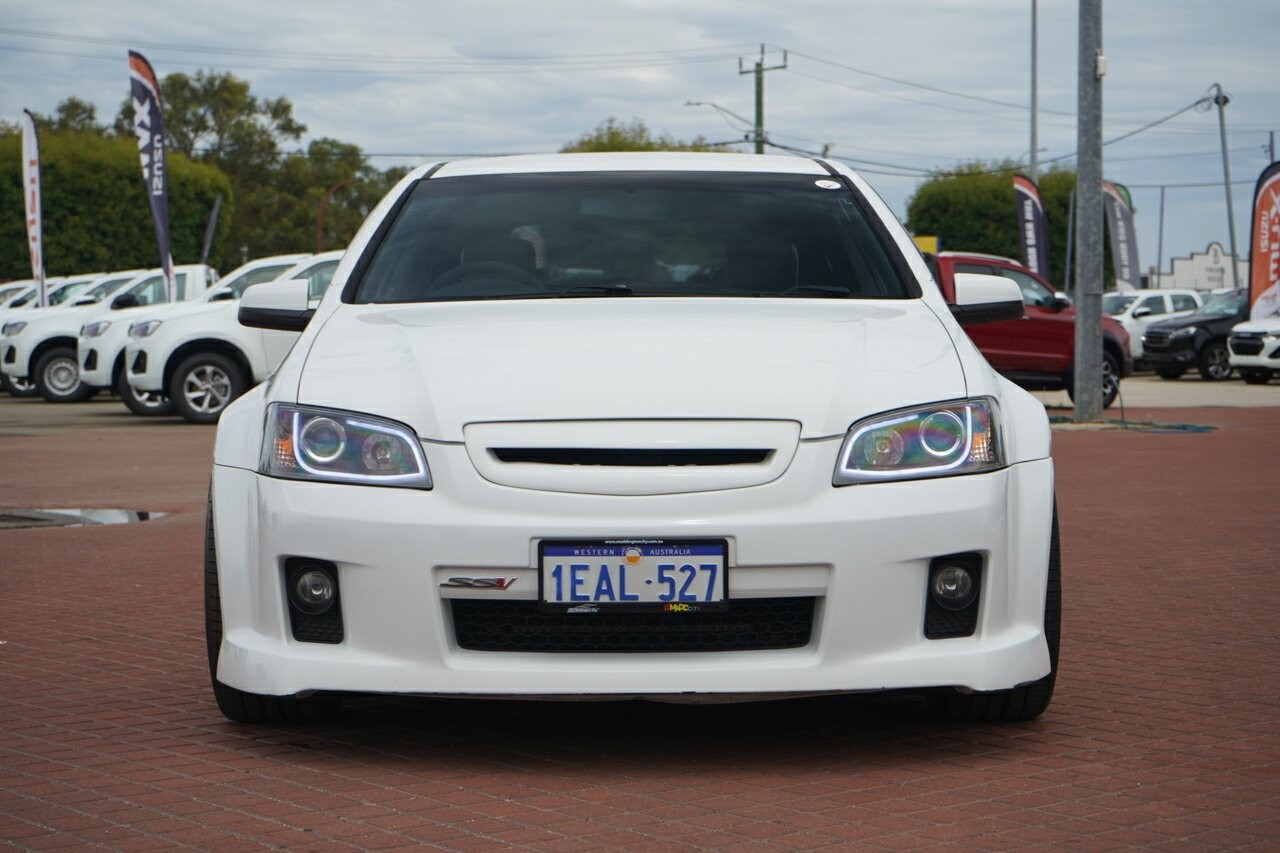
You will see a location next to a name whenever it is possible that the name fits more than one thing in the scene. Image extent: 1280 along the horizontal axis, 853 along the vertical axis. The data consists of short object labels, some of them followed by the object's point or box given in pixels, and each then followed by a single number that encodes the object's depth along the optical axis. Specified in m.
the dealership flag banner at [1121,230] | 32.81
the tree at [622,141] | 78.25
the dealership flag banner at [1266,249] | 27.92
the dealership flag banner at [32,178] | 29.02
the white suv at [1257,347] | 29.44
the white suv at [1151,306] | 36.41
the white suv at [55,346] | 24.38
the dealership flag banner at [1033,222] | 32.19
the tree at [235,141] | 89.88
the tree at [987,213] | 74.19
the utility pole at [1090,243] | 19.08
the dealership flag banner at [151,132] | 26.69
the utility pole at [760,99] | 60.00
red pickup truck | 21.58
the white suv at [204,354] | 19.17
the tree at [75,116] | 93.06
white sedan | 4.04
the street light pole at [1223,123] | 56.91
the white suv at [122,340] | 20.61
